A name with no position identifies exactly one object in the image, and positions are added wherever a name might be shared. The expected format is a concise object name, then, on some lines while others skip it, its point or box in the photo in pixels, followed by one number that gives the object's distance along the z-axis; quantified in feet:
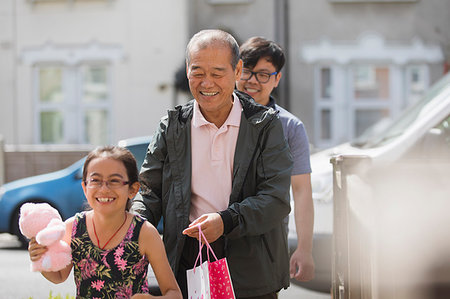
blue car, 26.86
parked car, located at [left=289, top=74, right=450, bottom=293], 14.75
